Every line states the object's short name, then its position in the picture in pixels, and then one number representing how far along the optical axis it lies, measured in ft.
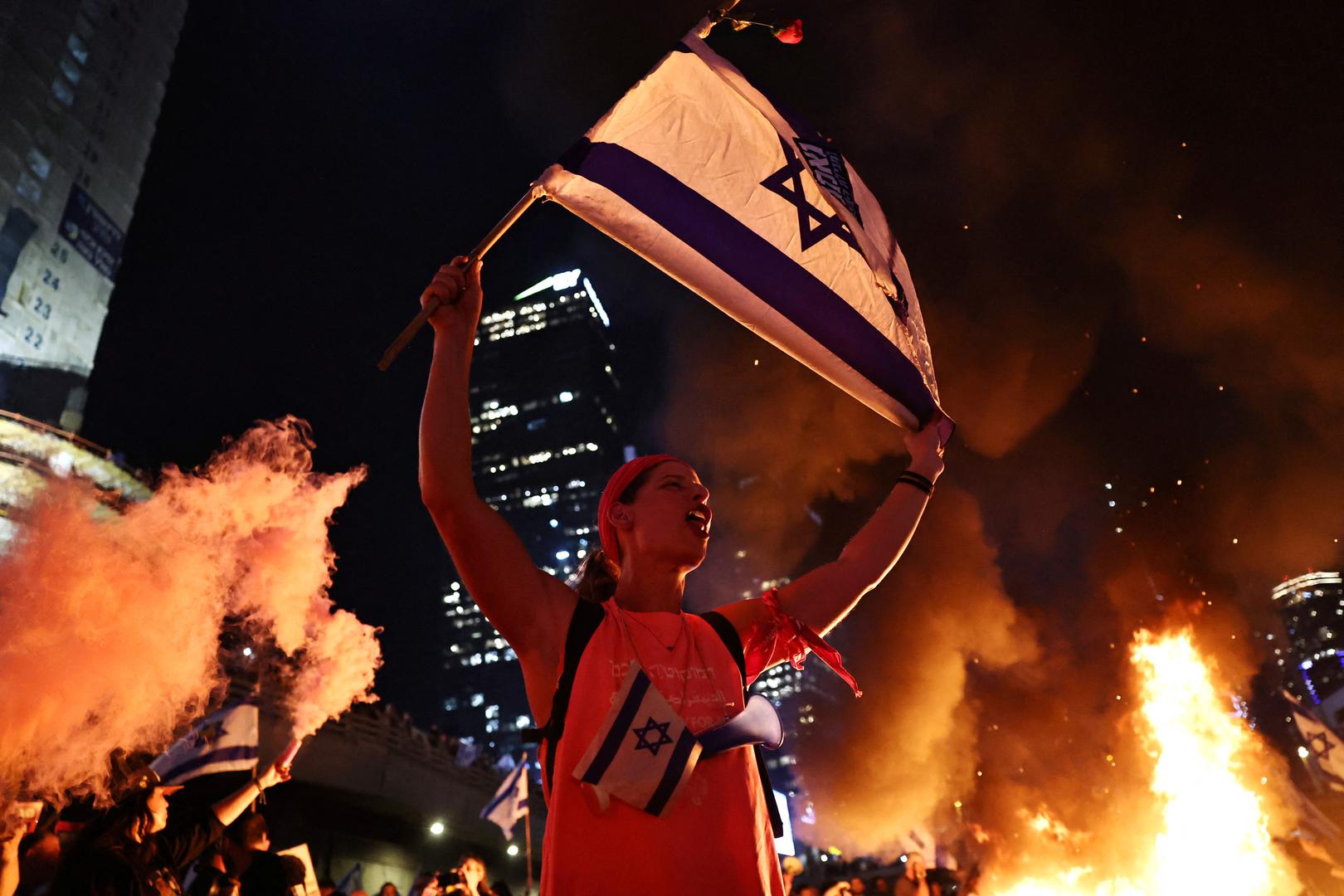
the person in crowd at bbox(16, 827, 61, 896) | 15.92
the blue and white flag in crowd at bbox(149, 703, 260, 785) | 18.48
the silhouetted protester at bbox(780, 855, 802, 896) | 37.20
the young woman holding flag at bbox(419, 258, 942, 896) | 5.44
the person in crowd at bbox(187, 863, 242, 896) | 15.57
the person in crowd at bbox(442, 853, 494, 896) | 24.09
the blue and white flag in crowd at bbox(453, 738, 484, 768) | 85.46
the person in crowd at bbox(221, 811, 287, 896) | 16.02
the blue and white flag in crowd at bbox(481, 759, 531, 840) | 45.65
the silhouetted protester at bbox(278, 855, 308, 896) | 16.51
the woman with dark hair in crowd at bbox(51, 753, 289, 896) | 11.86
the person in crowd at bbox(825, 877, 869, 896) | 30.37
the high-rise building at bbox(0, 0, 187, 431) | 103.91
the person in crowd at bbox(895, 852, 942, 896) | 32.27
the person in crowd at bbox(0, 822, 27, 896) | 11.88
